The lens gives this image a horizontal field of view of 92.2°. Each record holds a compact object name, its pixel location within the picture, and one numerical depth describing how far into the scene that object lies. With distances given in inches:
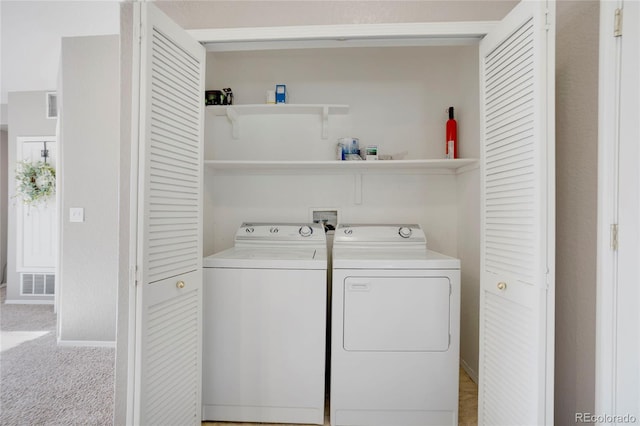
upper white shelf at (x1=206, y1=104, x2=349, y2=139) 87.5
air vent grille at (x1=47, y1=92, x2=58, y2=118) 154.0
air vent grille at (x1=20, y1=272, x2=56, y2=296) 156.9
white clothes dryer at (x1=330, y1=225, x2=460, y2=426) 64.9
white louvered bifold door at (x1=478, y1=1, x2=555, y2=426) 45.2
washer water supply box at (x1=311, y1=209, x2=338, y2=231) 95.7
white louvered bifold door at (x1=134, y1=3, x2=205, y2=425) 48.9
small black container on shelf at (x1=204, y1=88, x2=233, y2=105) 90.9
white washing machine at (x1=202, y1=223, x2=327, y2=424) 67.0
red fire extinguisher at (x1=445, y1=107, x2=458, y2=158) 87.0
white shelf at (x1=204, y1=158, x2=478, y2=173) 82.3
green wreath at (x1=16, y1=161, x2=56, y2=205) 150.9
